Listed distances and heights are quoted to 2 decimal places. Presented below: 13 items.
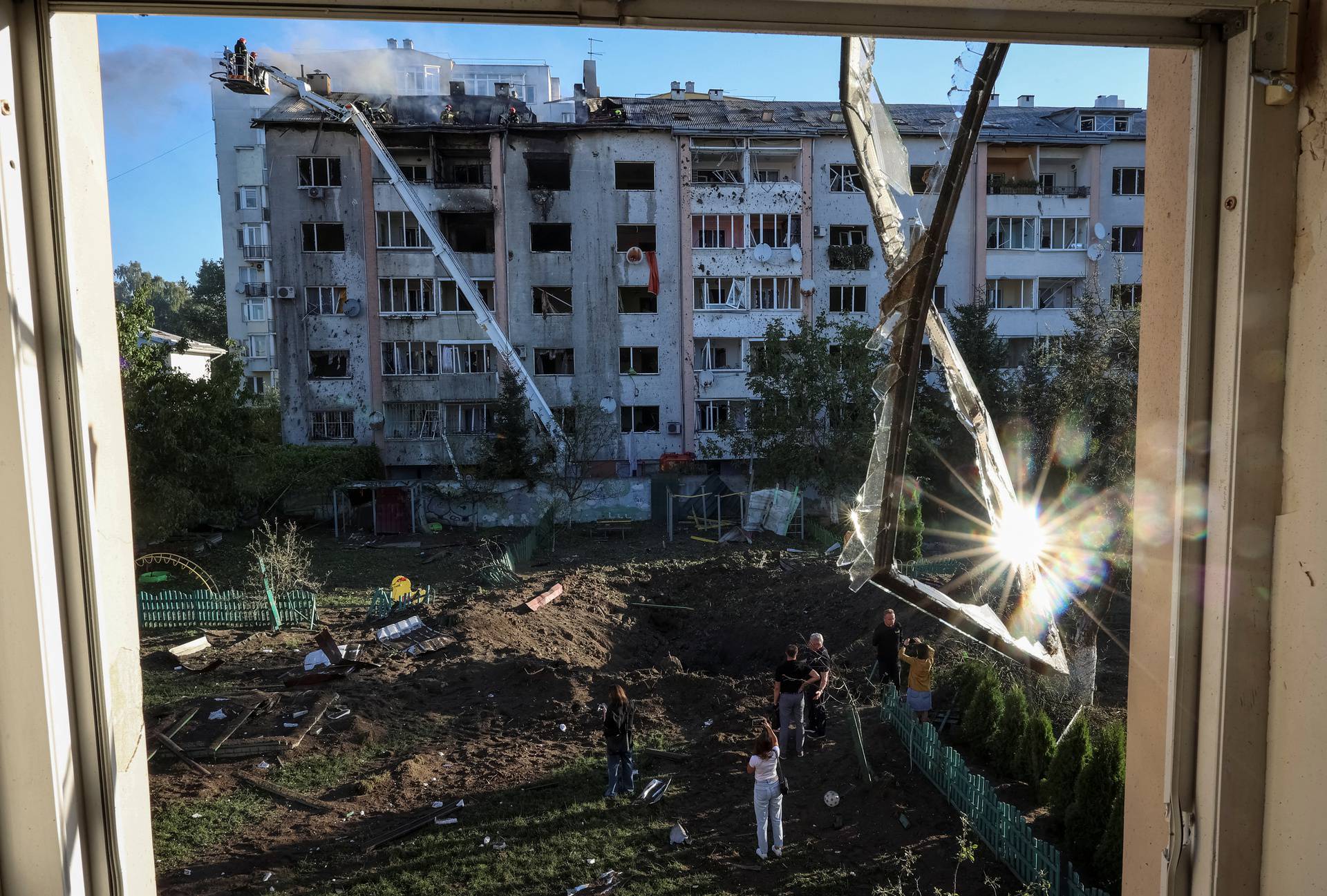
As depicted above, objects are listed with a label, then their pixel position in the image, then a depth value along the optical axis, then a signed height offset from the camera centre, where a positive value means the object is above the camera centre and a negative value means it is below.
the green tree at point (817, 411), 26.16 -1.11
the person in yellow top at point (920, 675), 10.61 -3.88
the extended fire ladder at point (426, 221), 30.12 +6.19
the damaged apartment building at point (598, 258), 32.69 +4.90
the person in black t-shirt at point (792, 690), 10.26 -3.95
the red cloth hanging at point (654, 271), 32.69 +4.31
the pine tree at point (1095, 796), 7.54 -3.96
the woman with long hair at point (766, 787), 8.35 -4.18
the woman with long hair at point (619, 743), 9.59 -4.28
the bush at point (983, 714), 10.30 -4.32
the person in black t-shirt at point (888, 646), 12.33 -4.06
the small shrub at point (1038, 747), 9.07 -4.14
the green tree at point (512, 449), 29.53 -2.42
